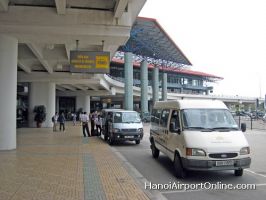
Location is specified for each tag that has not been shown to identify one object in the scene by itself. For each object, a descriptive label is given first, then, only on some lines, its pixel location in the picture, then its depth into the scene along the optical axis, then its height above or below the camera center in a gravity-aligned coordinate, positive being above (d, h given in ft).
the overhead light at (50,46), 40.17 +10.93
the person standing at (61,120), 61.97 -3.25
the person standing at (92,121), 49.66 -2.87
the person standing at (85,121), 46.92 -2.72
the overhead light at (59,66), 55.53 +10.33
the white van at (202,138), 17.91 -2.55
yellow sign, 33.38 +6.81
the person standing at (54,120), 59.28 -3.11
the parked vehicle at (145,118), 101.86 -4.61
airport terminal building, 28.80 +10.11
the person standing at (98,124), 49.24 -3.48
